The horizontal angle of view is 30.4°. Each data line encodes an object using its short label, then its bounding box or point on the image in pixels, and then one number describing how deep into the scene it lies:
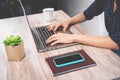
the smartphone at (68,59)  1.11
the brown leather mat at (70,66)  1.06
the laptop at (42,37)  1.29
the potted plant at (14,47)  1.12
